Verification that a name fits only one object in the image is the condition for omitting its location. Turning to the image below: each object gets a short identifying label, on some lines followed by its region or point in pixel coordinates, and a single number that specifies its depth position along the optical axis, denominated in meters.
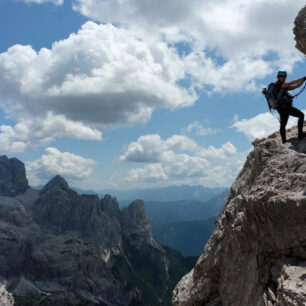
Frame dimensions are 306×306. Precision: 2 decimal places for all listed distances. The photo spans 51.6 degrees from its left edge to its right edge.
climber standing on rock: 14.13
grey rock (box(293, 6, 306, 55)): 14.81
